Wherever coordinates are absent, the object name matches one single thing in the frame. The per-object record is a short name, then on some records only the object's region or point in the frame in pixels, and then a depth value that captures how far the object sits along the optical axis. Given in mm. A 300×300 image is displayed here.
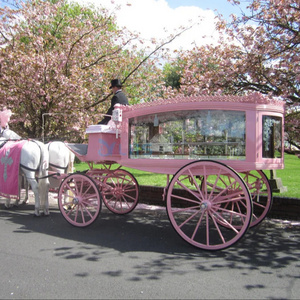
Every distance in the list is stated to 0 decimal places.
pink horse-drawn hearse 4113
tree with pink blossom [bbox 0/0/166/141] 9344
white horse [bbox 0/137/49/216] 5949
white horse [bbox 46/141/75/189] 6567
